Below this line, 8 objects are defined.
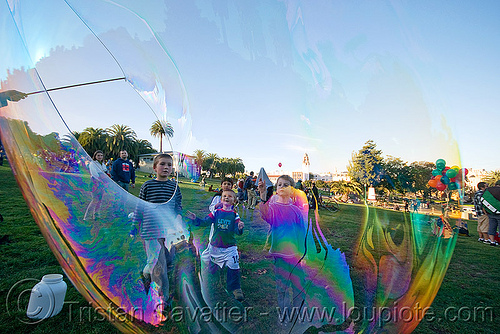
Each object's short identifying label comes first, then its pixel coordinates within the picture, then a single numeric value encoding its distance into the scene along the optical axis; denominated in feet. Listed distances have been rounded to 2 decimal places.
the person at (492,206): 21.22
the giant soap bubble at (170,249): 5.21
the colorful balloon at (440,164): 7.09
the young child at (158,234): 5.85
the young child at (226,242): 8.23
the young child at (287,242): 7.07
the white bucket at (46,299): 7.42
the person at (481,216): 23.51
